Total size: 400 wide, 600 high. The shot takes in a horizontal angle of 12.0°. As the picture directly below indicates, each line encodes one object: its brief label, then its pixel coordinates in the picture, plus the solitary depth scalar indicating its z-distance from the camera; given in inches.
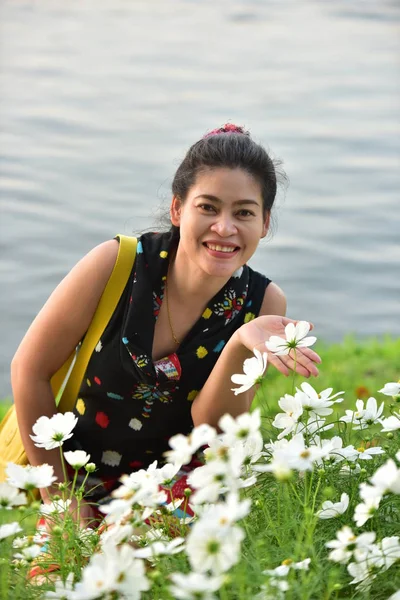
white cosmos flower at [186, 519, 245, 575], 77.0
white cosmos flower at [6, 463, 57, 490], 94.7
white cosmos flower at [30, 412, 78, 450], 100.4
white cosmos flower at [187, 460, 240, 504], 82.9
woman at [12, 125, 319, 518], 122.1
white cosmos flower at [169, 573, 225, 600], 75.3
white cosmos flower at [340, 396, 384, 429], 104.5
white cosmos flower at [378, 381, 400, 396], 101.4
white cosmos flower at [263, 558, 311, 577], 92.4
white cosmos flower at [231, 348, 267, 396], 100.8
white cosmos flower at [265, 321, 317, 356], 102.6
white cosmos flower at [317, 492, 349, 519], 97.7
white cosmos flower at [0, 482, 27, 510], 94.7
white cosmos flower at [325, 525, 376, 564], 92.9
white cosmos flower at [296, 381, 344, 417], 102.3
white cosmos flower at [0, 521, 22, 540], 93.2
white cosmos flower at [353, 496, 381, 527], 93.6
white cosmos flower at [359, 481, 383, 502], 91.4
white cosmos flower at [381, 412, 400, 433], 98.0
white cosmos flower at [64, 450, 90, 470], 99.1
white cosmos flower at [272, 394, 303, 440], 101.8
